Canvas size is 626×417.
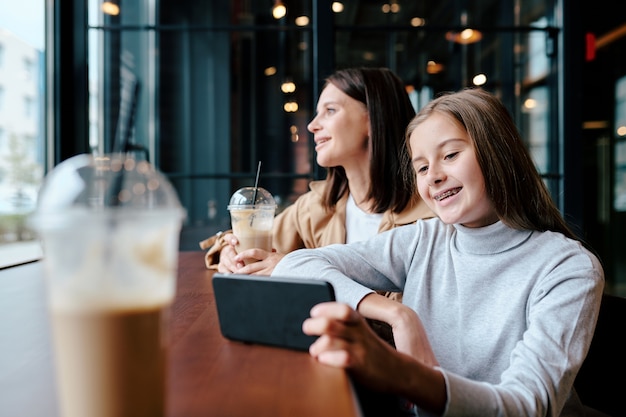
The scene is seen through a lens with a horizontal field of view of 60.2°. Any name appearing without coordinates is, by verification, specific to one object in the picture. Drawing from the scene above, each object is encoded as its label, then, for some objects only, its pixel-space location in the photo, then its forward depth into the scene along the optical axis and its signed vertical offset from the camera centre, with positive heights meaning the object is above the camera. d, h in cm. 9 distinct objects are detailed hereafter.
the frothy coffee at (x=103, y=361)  42 -13
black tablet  72 -15
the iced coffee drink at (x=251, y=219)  158 -6
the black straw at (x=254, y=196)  158 +1
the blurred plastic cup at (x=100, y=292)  42 -7
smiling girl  83 -15
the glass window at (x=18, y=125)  183 +28
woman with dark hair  187 +13
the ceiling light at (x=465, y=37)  464 +140
